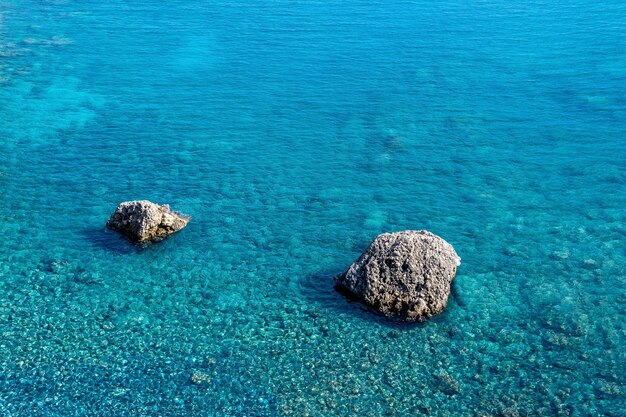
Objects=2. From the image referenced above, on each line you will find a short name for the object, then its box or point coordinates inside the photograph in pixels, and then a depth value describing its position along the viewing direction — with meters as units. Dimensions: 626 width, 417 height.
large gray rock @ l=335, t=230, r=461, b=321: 30.25
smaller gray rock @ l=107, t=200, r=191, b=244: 34.72
